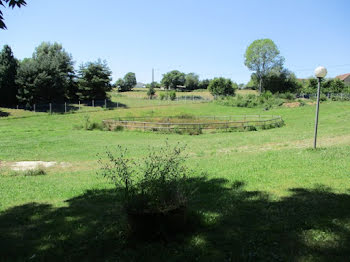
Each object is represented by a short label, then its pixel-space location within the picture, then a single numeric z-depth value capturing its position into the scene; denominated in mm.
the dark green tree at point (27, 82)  41500
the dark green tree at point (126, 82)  97012
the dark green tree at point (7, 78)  41688
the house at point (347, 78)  83000
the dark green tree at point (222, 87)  73312
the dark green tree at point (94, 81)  47688
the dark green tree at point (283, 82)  73125
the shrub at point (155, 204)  3340
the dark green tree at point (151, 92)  67188
